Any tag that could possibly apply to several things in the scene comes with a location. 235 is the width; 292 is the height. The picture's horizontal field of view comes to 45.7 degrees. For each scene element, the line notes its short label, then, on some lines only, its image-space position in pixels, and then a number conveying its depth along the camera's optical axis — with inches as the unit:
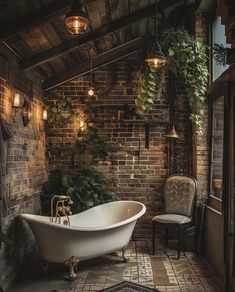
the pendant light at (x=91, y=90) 172.3
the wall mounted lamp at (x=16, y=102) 123.0
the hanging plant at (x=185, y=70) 148.6
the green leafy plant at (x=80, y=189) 162.3
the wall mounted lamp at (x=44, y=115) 170.5
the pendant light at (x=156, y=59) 123.8
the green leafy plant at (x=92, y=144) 179.8
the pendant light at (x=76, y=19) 88.7
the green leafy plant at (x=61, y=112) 180.3
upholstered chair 151.3
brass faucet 135.2
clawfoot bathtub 119.5
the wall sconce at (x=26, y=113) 138.9
